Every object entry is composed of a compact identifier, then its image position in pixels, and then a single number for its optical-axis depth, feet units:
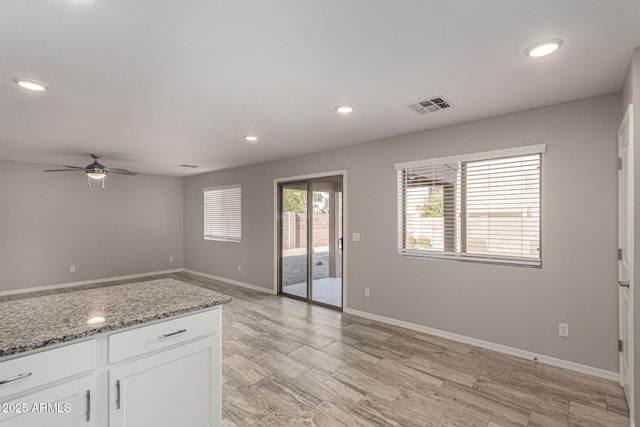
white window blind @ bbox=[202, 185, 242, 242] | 21.56
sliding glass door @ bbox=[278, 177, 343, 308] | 16.05
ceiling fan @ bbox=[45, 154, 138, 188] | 14.60
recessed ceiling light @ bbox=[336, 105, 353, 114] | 9.84
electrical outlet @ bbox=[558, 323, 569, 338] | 9.46
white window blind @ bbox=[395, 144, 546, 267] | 10.27
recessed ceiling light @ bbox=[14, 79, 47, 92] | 7.88
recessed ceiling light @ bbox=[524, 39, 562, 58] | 6.28
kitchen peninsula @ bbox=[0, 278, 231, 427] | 3.90
